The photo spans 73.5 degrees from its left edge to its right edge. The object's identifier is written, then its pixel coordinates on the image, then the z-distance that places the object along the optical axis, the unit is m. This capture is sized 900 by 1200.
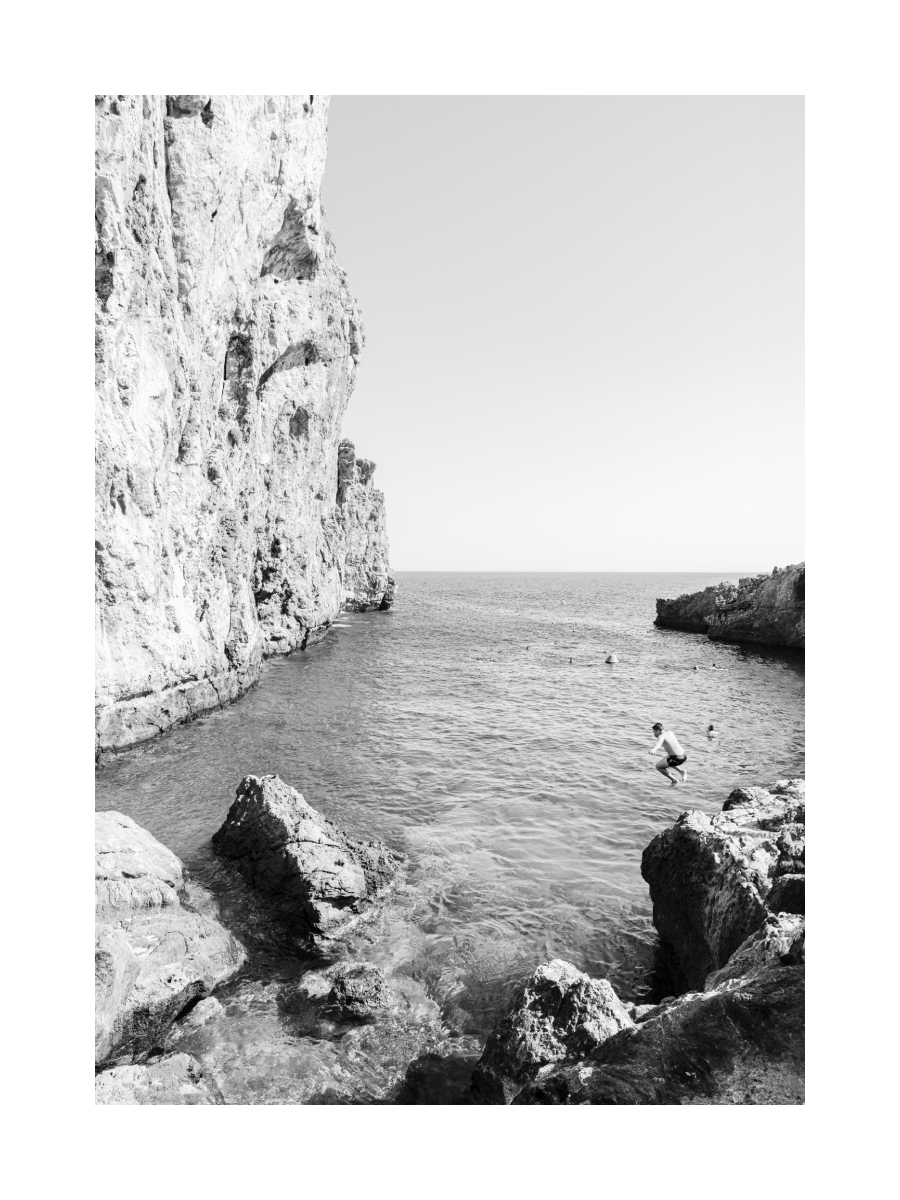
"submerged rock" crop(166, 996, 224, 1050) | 6.96
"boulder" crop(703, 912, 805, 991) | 5.25
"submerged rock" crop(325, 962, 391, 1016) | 7.46
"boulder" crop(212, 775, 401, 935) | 9.48
